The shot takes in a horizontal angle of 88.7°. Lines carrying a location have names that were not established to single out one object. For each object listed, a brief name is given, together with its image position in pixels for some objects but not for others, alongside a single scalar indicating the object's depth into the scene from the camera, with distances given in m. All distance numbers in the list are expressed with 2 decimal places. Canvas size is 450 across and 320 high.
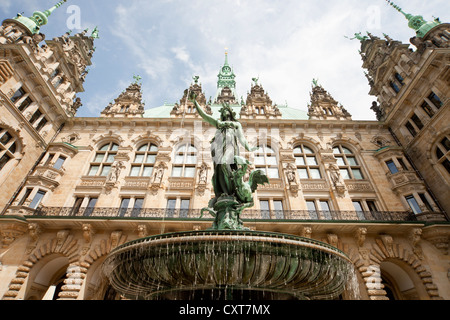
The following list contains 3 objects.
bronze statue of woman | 5.69
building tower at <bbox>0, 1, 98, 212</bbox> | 13.95
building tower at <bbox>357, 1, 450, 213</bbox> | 14.09
